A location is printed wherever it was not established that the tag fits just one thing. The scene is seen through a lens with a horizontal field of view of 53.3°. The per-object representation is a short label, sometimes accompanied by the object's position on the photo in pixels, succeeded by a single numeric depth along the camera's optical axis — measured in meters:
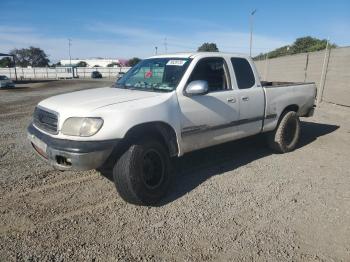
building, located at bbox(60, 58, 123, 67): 128.06
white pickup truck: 3.92
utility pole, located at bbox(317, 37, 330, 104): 15.54
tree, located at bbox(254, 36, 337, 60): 63.12
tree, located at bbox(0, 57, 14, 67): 95.18
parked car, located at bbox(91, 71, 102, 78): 67.50
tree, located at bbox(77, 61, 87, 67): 115.69
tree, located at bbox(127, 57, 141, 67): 99.06
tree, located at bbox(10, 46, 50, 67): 115.00
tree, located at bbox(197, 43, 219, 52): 77.00
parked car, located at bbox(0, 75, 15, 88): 29.86
